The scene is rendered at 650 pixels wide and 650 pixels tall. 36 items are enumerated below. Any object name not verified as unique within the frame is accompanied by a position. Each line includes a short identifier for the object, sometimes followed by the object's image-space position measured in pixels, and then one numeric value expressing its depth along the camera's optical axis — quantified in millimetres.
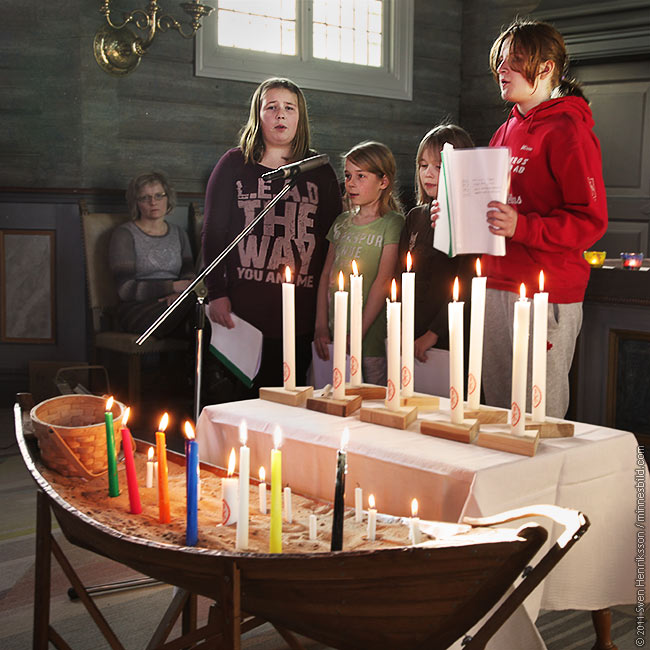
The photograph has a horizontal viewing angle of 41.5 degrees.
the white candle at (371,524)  1361
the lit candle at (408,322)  1732
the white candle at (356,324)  1864
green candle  1563
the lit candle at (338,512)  1241
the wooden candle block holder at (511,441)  1532
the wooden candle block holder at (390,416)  1733
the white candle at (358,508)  1452
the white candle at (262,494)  1493
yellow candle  1284
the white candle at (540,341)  1573
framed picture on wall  4832
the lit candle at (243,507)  1319
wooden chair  4410
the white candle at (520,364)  1549
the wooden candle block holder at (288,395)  1983
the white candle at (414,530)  1313
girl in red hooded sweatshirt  2154
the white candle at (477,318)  1624
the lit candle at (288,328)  1873
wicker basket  1621
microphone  2301
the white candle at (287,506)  1483
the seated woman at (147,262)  4398
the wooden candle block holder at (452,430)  1621
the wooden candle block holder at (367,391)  1960
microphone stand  2256
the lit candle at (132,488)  1496
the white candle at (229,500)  1419
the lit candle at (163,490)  1453
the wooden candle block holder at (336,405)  1846
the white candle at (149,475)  1631
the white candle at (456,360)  1596
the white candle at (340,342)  1773
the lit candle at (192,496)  1358
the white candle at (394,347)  1705
